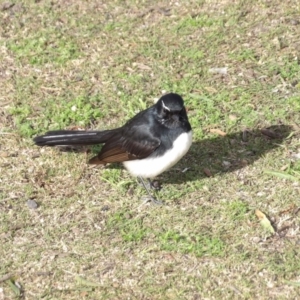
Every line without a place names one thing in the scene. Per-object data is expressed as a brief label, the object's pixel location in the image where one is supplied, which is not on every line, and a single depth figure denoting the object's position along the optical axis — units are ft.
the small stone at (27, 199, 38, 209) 43.78
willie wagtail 41.37
